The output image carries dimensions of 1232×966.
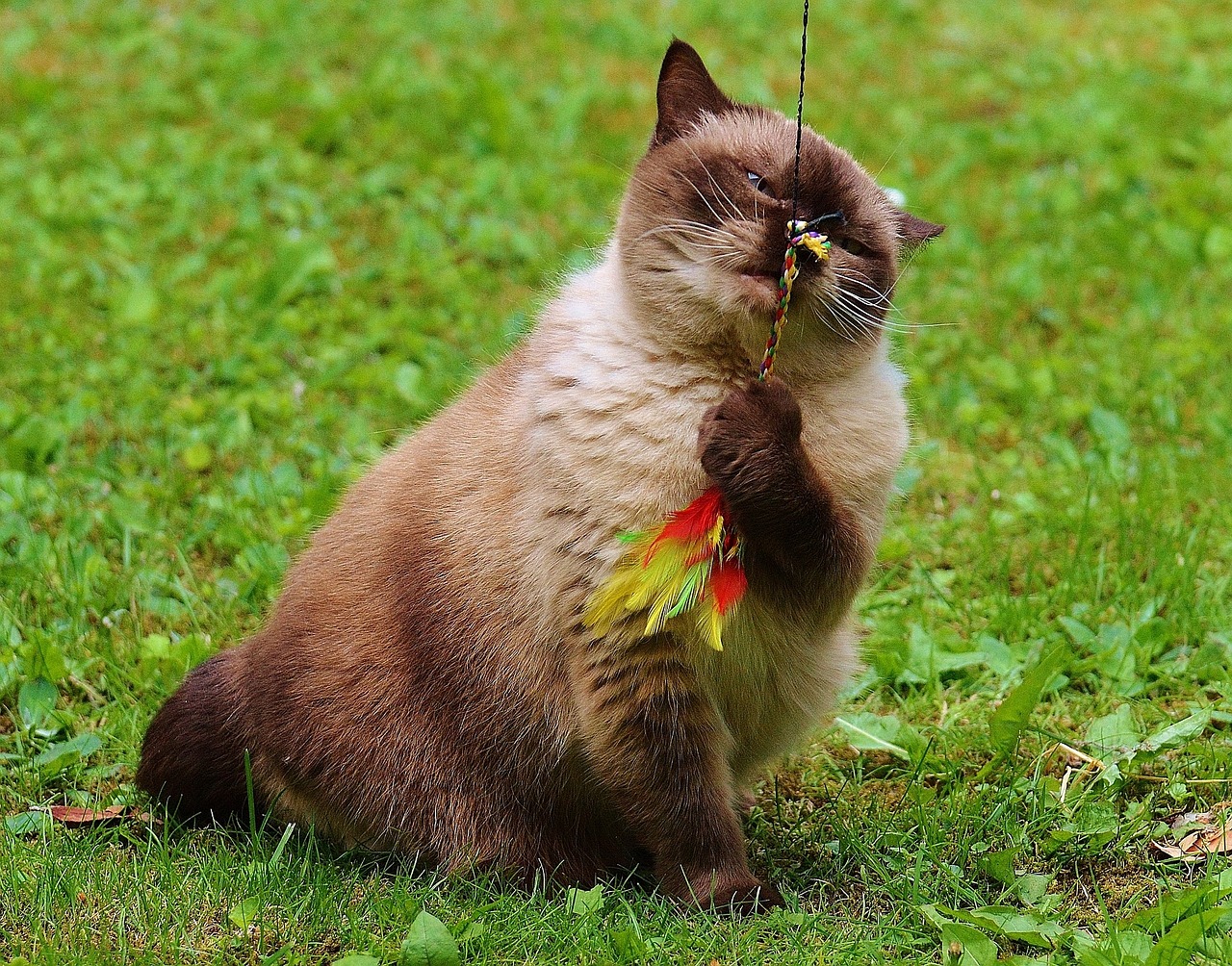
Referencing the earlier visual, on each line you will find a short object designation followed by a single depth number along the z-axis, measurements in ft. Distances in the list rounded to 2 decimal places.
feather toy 17.98
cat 18.60
